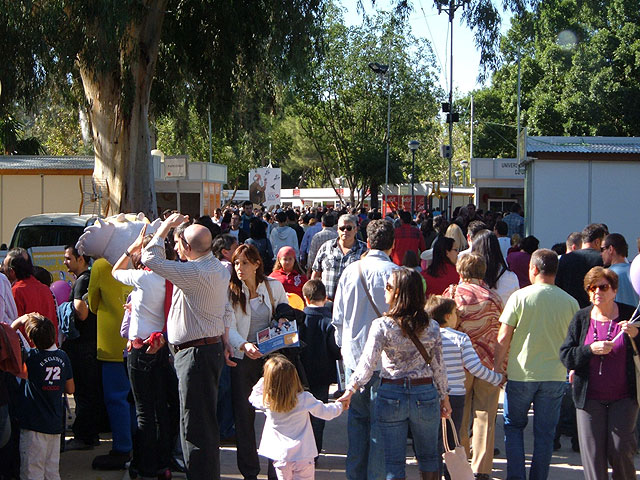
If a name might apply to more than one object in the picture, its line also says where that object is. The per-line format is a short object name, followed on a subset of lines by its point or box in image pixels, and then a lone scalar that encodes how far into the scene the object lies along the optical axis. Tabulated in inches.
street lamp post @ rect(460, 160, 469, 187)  2283.5
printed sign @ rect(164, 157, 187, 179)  1080.2
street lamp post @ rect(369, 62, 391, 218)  1432.1
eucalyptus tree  565.3
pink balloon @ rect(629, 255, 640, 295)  282.8
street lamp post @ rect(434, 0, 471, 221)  708.0
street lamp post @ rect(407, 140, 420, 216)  1197.2
